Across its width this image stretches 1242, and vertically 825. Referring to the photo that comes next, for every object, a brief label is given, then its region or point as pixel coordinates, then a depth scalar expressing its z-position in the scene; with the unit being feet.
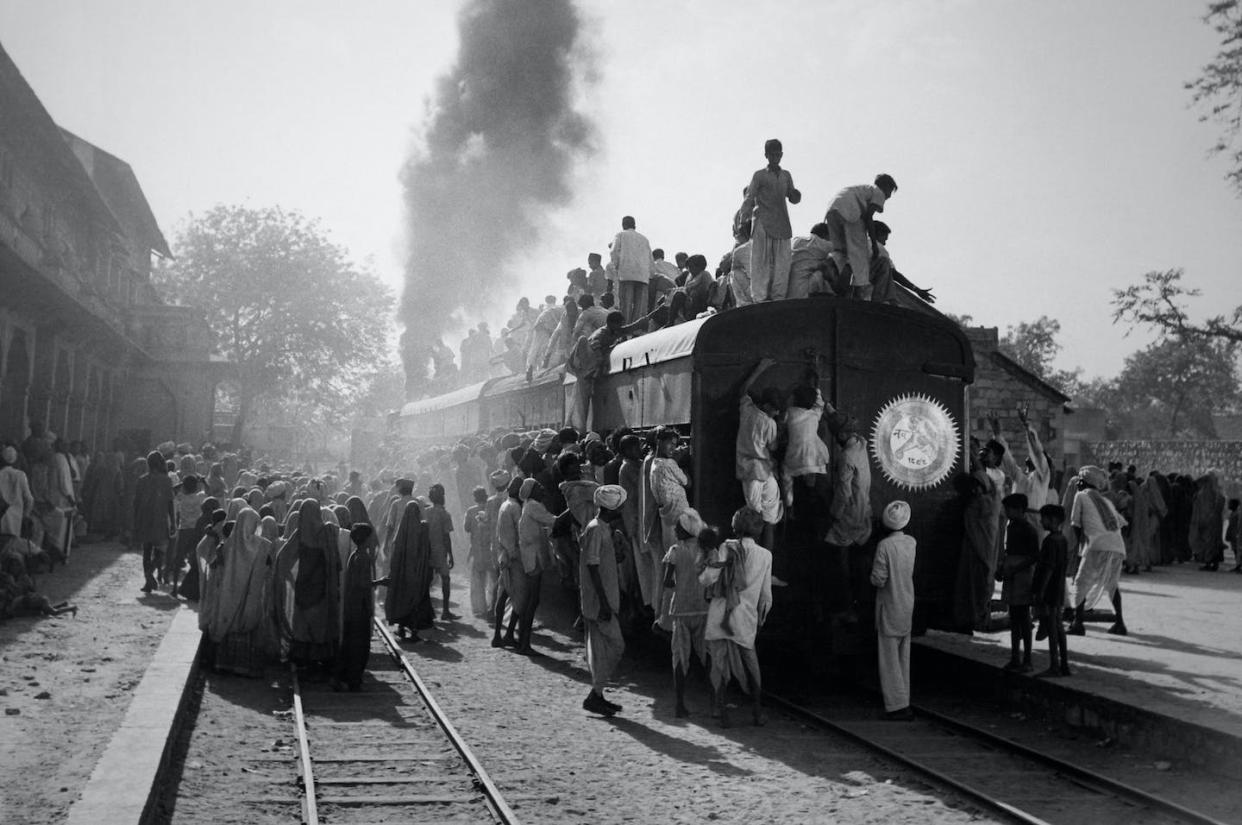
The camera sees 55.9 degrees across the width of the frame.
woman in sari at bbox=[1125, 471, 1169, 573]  65.72
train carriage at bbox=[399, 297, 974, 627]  31.55
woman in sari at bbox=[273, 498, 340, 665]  33.88
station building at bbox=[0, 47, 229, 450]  61.11
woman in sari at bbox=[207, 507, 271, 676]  34.45
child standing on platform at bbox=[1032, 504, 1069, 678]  30.94
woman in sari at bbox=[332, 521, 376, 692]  33.32
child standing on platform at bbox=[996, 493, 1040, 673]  31.42
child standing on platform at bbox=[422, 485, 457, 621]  45.73
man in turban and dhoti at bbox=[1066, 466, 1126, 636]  38.47
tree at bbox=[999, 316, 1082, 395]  244.01
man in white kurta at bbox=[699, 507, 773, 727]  28.14
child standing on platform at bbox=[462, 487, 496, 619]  46.91
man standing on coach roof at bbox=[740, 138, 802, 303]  37.73
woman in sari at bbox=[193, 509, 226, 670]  34.55
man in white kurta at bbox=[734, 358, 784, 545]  29.89
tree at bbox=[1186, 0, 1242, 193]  63.77
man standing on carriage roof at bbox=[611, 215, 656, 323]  51.01
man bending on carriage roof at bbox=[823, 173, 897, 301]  36.04
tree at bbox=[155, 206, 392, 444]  165.89
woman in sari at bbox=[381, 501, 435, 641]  41.55
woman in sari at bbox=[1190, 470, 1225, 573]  72.84
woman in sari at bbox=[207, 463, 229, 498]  56.13
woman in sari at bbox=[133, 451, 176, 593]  49.88
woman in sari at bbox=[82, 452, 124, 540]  69.51
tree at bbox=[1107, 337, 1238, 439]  236.43
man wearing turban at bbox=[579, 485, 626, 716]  29.63
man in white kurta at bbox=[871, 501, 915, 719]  29.19
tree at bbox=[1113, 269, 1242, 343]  80.59
